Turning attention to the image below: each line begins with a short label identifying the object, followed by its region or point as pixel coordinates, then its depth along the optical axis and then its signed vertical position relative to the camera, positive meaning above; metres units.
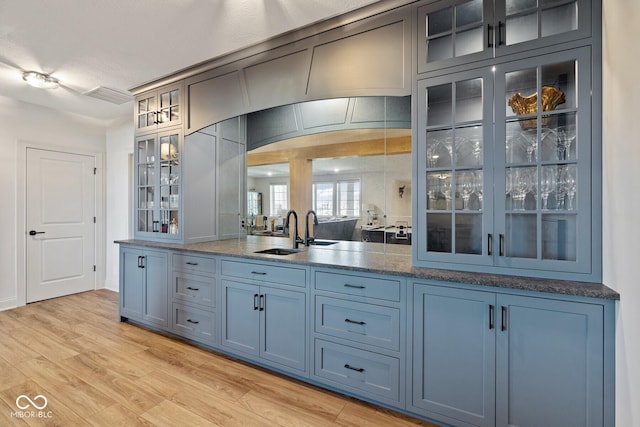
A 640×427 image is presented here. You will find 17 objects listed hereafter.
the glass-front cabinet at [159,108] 3.36 +1.15
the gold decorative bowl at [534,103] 1.75 +0.62
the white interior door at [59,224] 4.30 -0.19
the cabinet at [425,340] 1.54 -0.79
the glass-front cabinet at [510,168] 1.68 +0.25
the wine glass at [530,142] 1.80 +0.40
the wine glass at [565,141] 1.71 +0.39
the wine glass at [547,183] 1.76 +0.16
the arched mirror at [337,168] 2.65 +0.41
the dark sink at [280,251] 2.93 -0.38
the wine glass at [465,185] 1.96 +0.16
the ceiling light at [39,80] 3.23 +1.38
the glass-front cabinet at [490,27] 1.69 +1.07
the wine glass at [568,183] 1.71 +0.15
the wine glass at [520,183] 1.81 +0.16
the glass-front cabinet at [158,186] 3.41 +0.28
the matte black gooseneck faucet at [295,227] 3.08 -0.17
